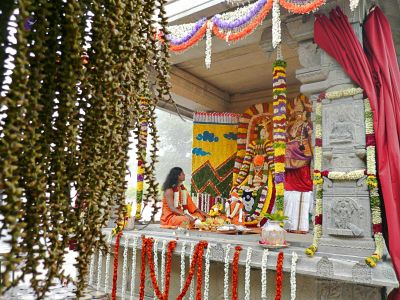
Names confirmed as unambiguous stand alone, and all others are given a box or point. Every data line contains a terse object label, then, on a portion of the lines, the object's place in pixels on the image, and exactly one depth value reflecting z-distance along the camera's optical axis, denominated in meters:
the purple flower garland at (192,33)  4.73
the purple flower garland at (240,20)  4.14
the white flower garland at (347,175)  3.48
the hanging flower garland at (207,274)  3.97
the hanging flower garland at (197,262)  4.02
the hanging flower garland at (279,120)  4.56
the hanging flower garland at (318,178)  3.65
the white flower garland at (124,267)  4.92
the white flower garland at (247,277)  3.67
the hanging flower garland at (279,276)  3.48
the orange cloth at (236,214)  6.45
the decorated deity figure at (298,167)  6.37
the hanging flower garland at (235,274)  3.76
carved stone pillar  3.43
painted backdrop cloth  7.83
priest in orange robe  5.84
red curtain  3.37
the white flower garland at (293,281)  3.43
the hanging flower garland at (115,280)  4.91
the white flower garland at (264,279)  3.60
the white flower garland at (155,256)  4.46
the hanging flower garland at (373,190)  3.25
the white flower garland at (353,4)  3.33
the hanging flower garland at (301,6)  3.59
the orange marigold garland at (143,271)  4.52
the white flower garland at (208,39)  4.52
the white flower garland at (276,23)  3.93
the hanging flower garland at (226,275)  3.78
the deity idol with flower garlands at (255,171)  7.05
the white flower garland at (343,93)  3.63
